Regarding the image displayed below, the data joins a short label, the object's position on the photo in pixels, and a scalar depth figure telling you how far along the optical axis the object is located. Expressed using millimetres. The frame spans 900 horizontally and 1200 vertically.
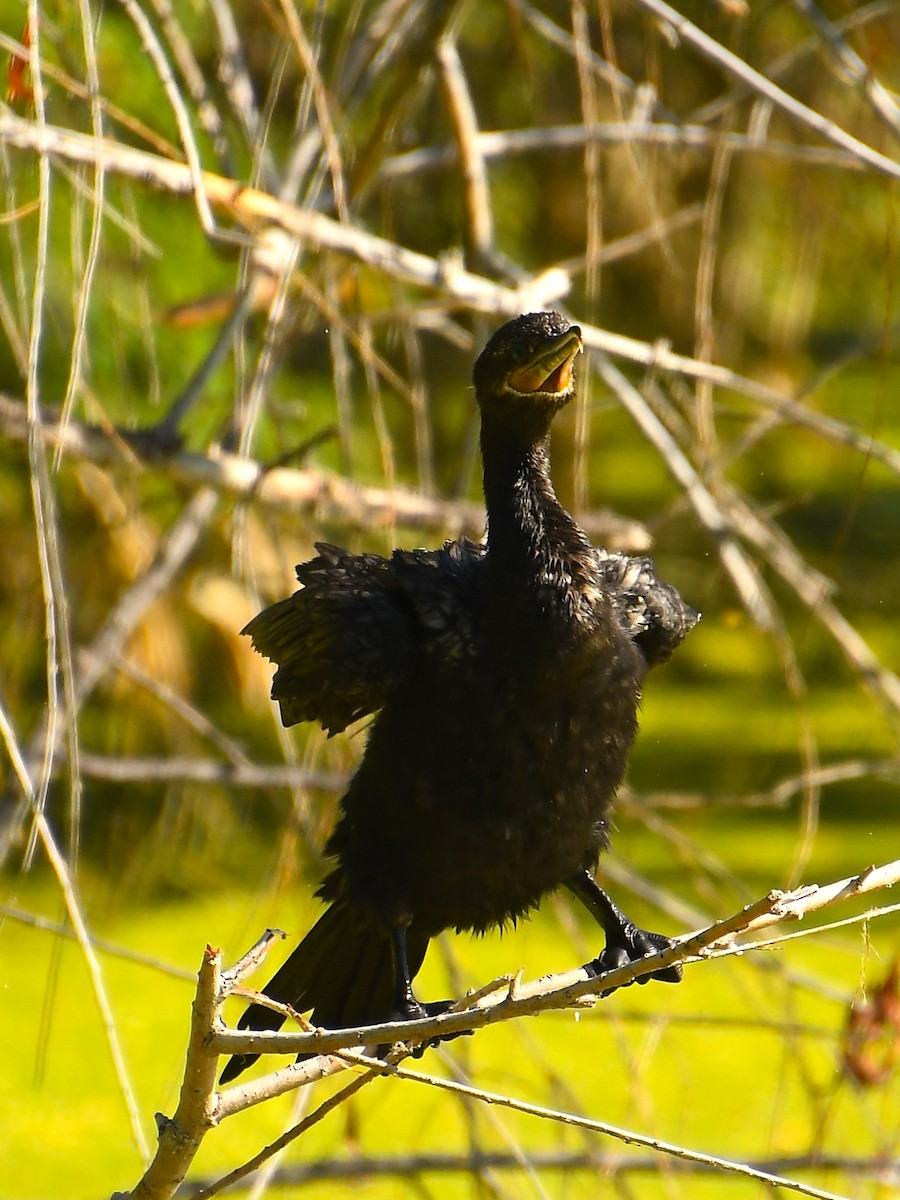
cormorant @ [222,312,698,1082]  13760
